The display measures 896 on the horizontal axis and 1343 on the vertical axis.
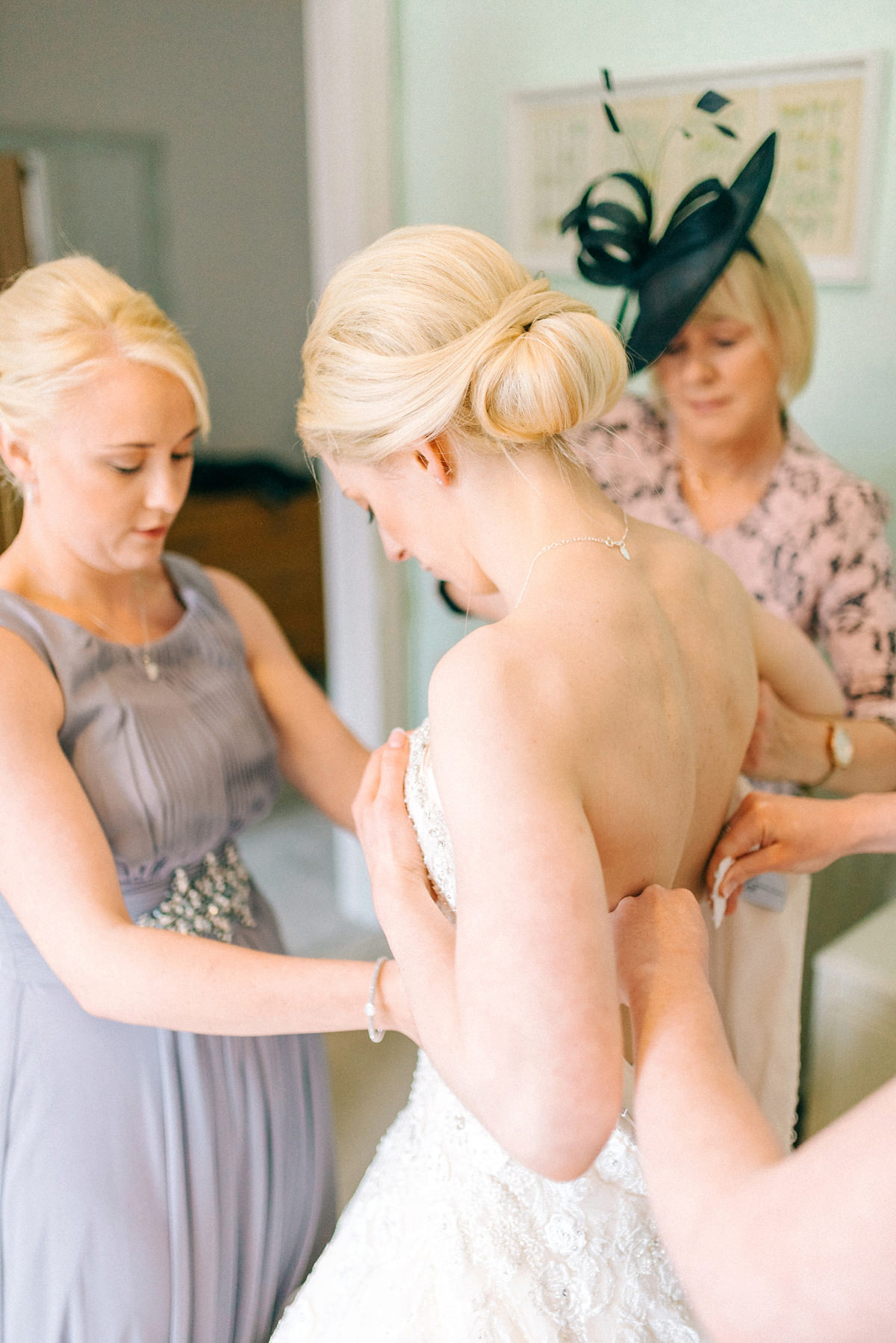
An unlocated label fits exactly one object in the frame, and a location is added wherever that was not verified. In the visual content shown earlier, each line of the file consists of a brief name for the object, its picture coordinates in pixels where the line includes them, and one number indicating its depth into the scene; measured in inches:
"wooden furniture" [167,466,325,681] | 172.4
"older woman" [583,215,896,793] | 61.3
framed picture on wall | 65.2
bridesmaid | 42.8
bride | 28.6
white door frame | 94.3
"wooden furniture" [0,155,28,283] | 88.6
